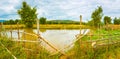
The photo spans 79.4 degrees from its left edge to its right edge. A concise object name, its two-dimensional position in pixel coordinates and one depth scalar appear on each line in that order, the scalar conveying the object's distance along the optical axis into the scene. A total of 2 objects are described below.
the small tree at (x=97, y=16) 12.50
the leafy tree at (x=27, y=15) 13.45
